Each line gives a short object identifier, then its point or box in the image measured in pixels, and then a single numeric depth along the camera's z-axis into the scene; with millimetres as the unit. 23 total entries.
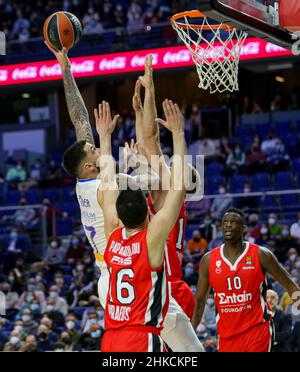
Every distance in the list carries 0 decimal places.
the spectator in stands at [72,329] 13000
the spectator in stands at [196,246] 14695
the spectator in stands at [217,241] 14462
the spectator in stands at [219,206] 15610
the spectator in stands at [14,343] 13062
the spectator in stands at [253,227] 14656
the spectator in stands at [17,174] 20078
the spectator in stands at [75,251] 16359
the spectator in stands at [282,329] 9672
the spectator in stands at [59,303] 14453
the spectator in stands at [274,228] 14707
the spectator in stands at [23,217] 17891
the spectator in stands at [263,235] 14445
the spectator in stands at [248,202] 15820
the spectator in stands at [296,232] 14297
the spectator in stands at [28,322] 13871
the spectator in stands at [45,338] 12962
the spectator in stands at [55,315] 13961
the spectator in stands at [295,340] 9800
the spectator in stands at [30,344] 12539
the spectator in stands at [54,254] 16656
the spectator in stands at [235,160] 17719
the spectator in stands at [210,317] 12453
